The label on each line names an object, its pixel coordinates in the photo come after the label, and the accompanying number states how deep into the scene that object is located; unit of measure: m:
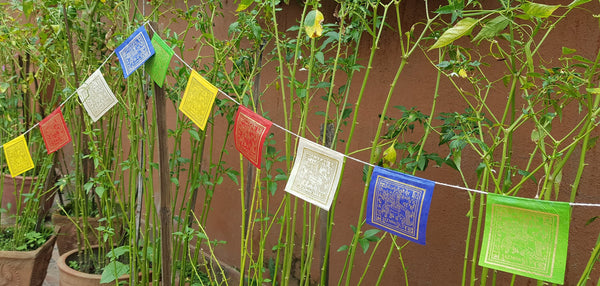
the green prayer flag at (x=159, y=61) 1.78
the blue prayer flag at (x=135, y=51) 1.86
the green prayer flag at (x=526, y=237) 1.04
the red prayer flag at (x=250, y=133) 1.56
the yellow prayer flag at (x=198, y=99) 1.67
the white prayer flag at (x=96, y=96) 2.10
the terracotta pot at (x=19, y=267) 2.90
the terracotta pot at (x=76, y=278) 2.47
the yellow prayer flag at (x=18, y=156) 2.42
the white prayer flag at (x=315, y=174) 1.41
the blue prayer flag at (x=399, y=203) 1.24
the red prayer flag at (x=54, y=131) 2.30
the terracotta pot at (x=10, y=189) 4.13
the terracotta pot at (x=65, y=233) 3.37
